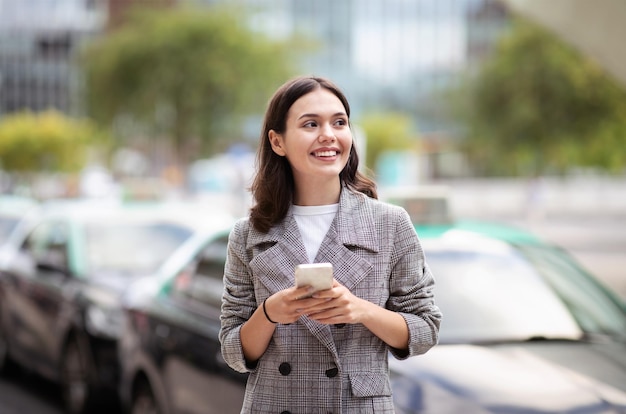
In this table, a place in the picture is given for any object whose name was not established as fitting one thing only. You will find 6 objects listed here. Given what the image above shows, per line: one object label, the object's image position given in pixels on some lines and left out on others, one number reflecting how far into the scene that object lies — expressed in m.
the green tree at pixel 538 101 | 35.72
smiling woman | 2.67
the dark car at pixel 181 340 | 4.89
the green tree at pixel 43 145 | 61.41
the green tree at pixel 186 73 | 34.78
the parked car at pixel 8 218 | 12.81
